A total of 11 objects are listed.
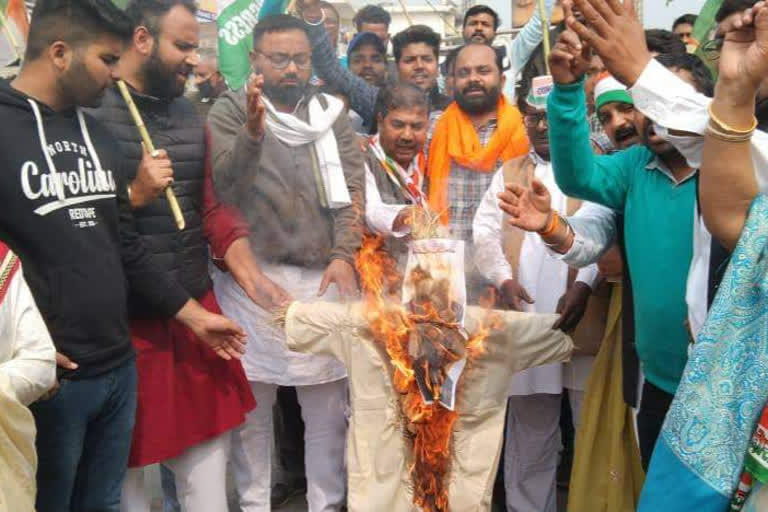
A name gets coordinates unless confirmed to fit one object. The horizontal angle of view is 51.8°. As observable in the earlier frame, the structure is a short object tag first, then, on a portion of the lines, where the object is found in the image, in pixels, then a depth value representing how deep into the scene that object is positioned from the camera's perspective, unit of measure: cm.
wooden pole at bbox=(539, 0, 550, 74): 304
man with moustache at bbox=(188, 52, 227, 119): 387
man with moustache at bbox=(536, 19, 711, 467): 247
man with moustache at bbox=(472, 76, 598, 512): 350
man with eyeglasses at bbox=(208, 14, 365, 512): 348
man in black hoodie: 256
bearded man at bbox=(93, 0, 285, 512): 310
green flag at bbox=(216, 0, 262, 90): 365
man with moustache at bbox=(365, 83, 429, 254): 371
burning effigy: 301
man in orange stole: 384
